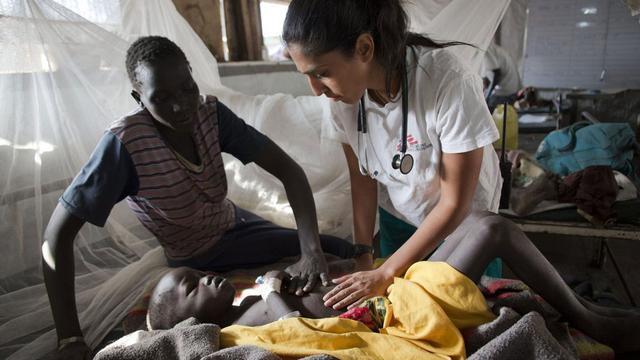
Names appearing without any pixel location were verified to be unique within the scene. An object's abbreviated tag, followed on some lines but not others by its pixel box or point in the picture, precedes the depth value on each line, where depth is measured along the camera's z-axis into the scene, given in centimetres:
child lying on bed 104
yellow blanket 101
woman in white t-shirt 106
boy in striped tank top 124
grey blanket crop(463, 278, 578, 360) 94
